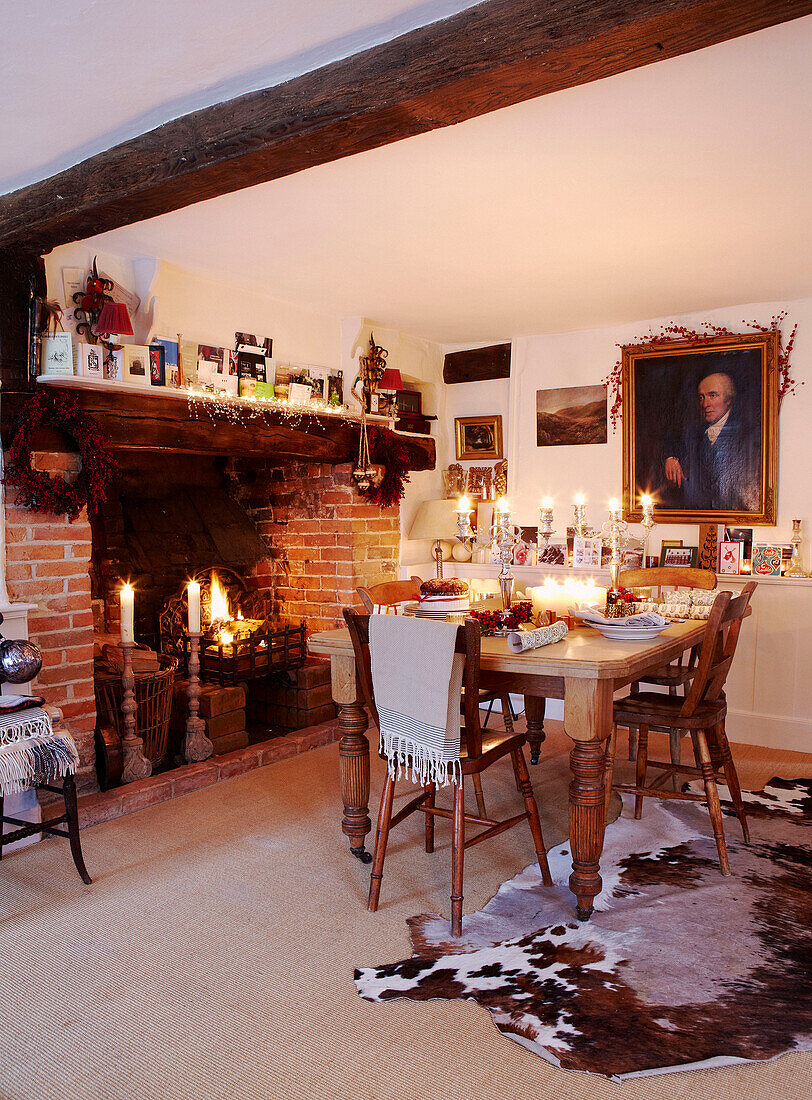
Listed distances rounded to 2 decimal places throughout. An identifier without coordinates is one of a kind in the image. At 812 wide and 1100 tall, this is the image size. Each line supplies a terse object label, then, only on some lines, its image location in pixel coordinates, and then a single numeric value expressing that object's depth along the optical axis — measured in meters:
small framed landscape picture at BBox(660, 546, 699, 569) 4.71
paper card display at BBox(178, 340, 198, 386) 3.84
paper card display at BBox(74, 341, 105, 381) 3.31
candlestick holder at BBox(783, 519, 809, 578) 4.33
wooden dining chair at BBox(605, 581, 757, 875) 2.74
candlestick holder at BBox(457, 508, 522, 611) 3.04
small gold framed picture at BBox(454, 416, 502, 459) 5.46
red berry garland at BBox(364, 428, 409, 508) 4.86
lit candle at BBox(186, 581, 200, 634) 3.83
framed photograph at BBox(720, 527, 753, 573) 4.53
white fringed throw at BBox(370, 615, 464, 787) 2.36
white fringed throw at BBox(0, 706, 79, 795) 2.53
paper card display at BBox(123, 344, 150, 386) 3.53
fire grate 4.24
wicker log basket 3.56
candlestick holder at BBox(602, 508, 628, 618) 3.17
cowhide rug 1.92
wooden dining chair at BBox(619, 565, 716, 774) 3.55
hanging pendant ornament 4.74
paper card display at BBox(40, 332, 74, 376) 3.22
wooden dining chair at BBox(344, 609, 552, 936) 2.38
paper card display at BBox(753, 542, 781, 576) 4.42
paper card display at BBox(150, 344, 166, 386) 3.66
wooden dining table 2.41
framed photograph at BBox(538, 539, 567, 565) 5.10
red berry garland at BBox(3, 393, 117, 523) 3.11
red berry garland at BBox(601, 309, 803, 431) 4.40
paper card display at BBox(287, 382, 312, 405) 4.34
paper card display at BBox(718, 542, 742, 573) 4.52
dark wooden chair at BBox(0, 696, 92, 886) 2.65
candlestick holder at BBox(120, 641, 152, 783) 3.56
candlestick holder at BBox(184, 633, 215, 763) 3.87
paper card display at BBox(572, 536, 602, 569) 4.91
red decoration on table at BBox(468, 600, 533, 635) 2.86
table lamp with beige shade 5.20
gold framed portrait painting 4.46
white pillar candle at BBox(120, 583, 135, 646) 3.57
